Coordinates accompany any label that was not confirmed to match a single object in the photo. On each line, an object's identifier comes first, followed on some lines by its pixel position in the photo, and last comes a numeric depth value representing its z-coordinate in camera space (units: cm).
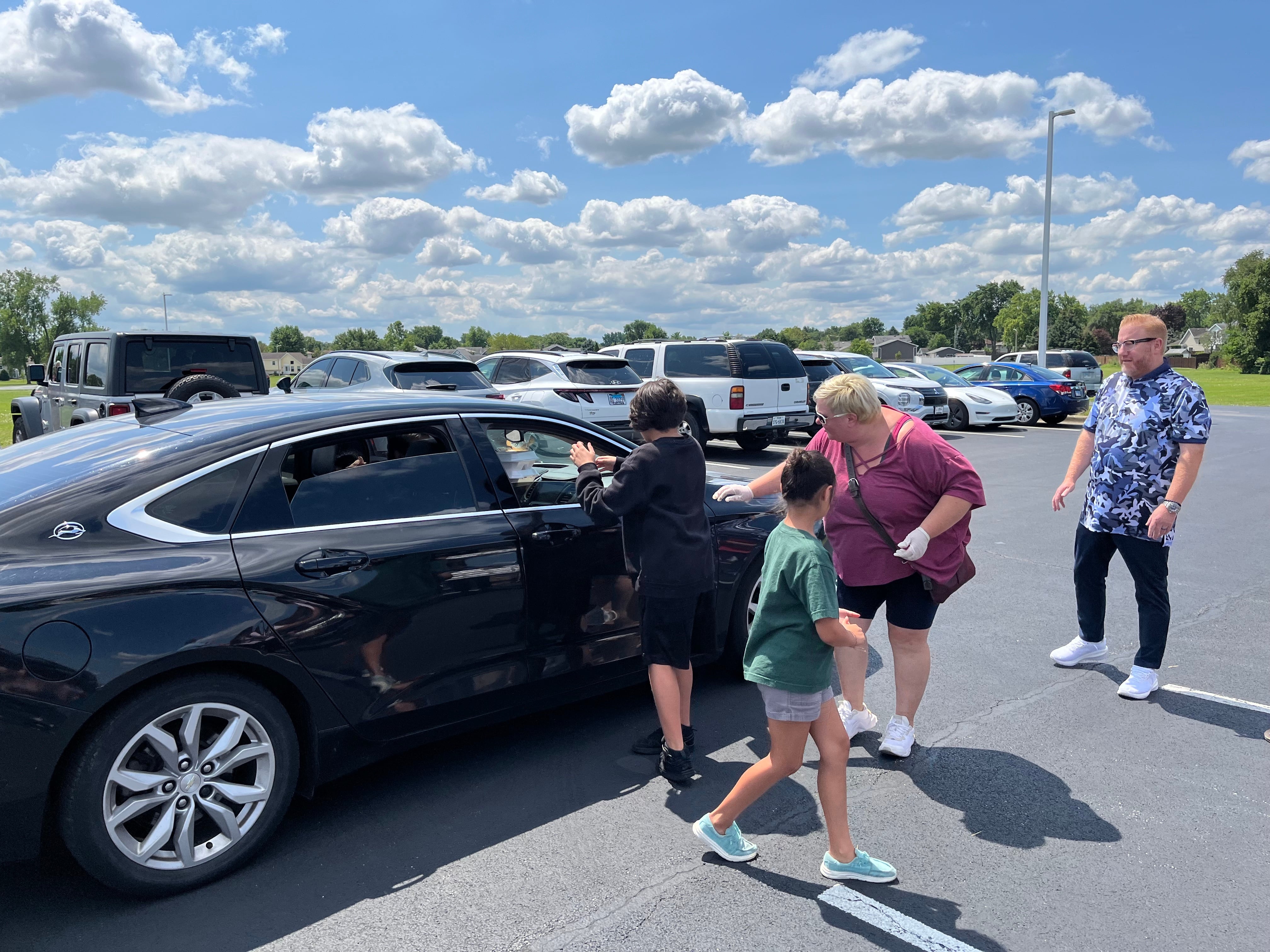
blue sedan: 2223
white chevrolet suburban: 1430
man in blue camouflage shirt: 433
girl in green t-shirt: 280
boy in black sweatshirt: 346
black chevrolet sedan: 262
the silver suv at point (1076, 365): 2941
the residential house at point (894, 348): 13900
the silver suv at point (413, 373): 1020
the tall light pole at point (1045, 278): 2652
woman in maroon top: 357
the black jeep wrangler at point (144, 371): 993
